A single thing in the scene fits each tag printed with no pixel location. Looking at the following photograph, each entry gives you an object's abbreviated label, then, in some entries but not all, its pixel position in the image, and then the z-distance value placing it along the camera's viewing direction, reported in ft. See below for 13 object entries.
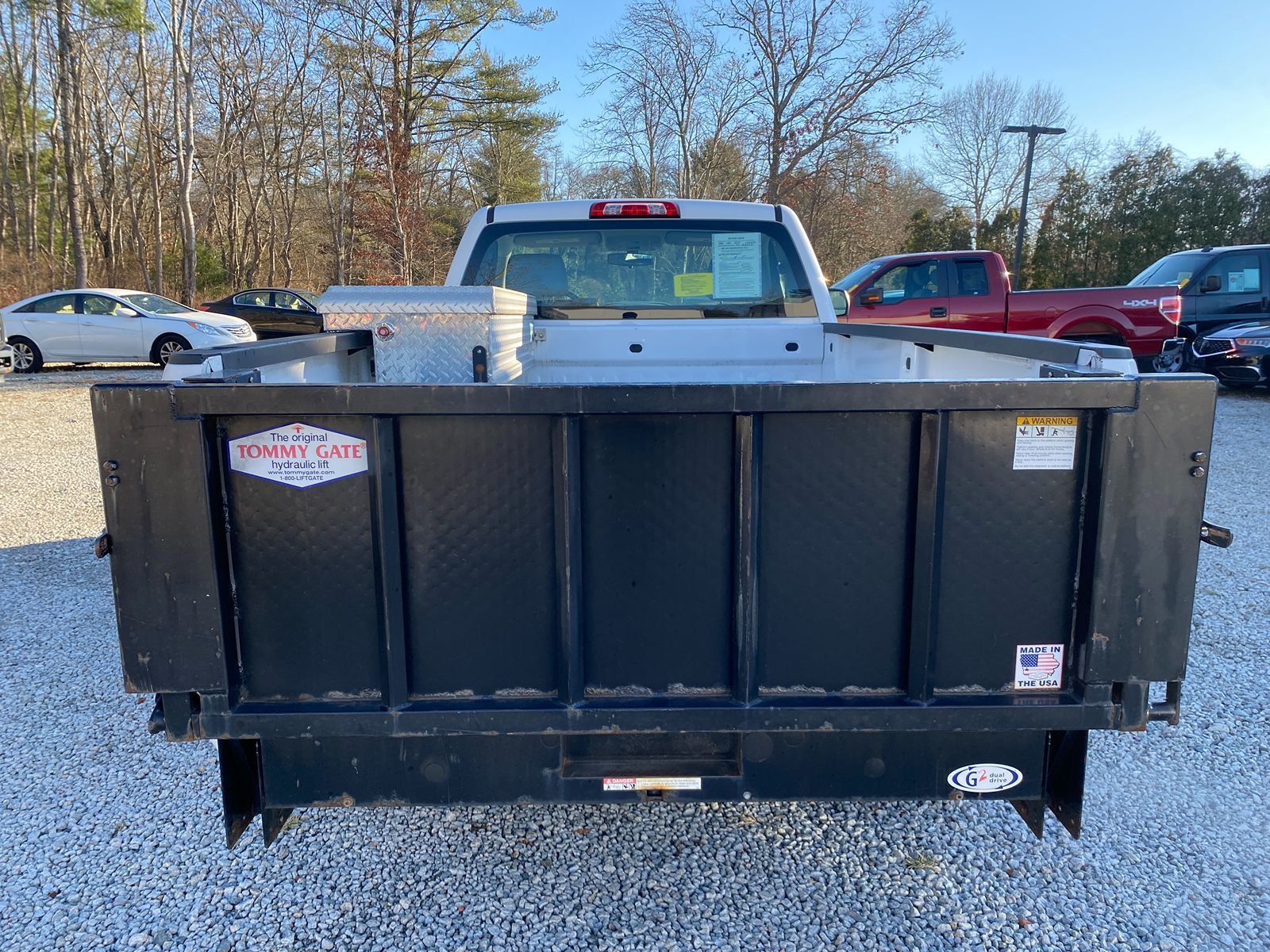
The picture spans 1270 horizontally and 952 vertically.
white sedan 53.78
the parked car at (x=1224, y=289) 45.03
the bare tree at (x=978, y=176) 120.47
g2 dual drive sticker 7.11
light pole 86.33
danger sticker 7.08
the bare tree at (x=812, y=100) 88.53
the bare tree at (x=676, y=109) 98.17
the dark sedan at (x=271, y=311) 65.87
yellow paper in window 13.94
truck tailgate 6.12
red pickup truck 38.83
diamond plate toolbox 9.80
